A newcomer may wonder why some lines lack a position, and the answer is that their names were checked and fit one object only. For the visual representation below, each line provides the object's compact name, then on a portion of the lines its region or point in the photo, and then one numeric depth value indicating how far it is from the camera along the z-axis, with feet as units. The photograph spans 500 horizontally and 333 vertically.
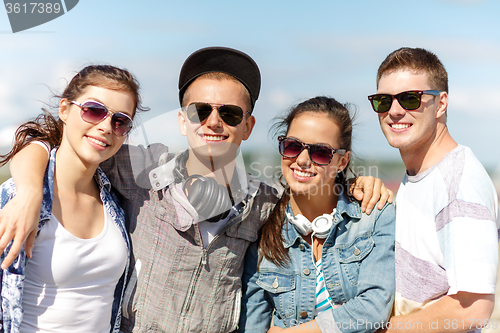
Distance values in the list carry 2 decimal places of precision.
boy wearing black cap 8.54
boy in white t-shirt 7.36
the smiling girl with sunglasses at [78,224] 7.64
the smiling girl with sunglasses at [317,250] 8.75
